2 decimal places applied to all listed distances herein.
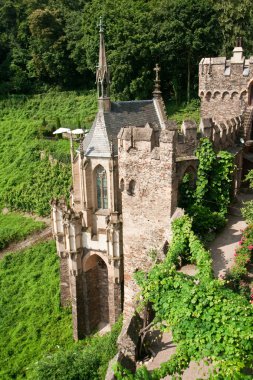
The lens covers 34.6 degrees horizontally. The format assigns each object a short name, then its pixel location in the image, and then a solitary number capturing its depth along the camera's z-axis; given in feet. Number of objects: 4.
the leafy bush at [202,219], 61.72
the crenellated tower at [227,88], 80.28
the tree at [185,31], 142.41
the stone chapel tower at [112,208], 57.93
